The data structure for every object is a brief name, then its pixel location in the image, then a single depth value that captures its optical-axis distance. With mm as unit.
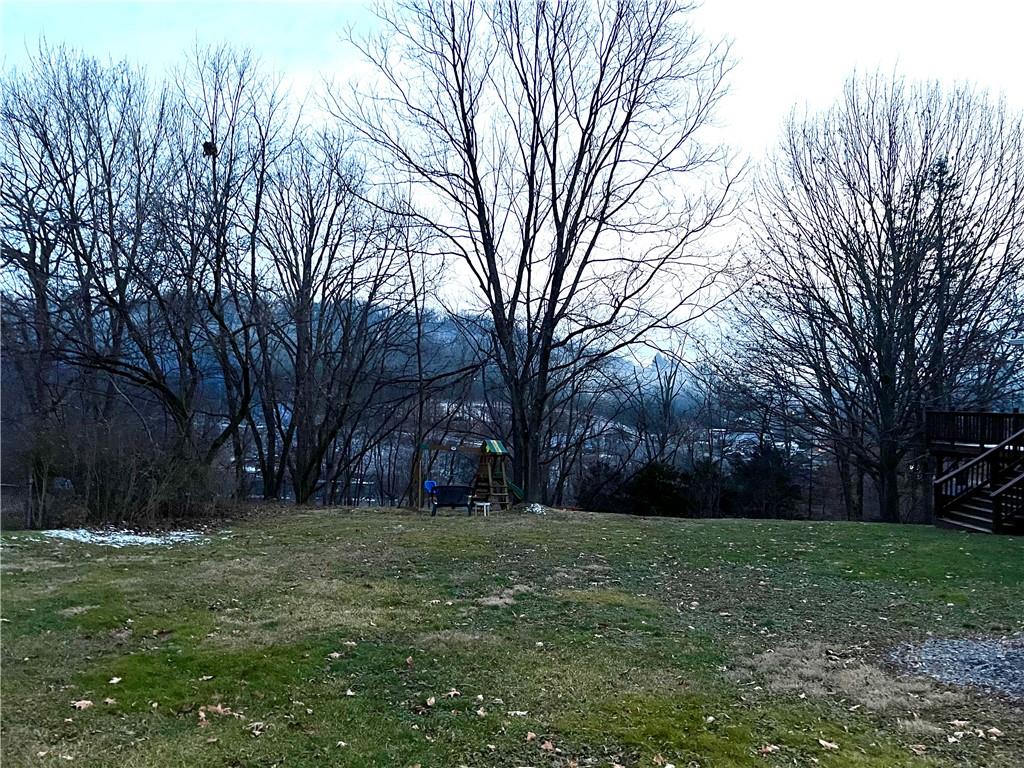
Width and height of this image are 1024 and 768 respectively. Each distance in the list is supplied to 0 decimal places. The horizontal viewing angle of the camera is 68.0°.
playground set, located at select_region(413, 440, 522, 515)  15062
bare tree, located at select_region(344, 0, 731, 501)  16250
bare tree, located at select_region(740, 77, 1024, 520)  18719
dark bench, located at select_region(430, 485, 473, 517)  13688
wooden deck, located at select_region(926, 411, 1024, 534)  11234
